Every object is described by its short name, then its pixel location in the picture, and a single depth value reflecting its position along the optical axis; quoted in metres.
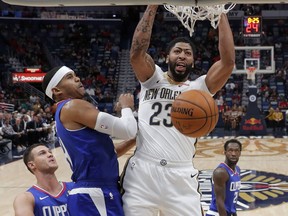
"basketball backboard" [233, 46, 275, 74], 15.46
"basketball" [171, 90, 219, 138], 2.70
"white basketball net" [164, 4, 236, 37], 3.96
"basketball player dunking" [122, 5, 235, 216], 2.87
